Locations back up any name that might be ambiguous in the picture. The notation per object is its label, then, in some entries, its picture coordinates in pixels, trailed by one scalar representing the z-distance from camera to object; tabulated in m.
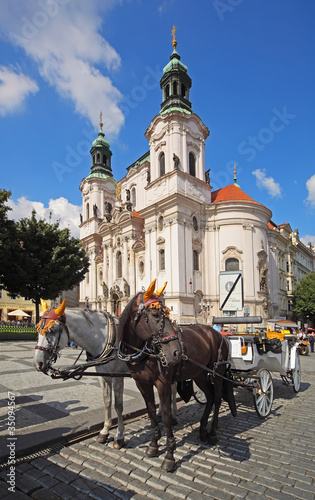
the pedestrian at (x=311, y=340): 25.48
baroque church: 34.12
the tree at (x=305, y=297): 48.94
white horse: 4.43
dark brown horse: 4.24
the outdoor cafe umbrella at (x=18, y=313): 38.53
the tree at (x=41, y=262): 25.97
